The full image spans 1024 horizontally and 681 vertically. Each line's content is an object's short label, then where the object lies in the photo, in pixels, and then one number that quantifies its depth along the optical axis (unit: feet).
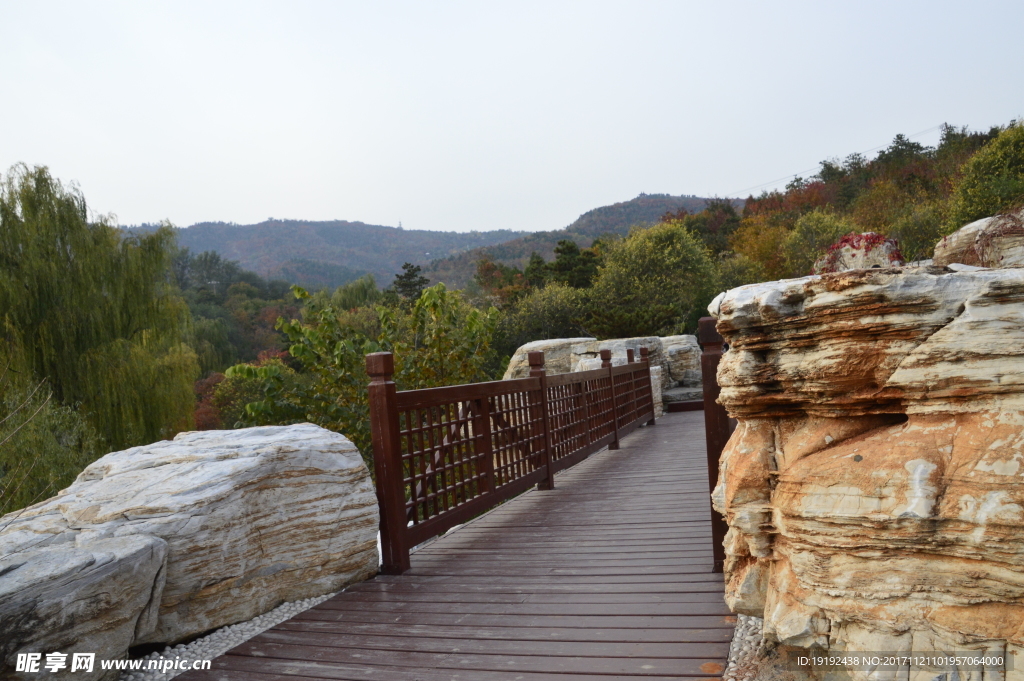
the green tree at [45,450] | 22.88
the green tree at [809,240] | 72.49
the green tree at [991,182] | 49.90
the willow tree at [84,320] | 35.42
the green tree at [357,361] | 26.86
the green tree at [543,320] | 67.67
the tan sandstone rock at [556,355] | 41.18
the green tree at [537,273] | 90.58
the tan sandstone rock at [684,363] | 41.65
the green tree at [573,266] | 85.85
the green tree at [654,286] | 60.59
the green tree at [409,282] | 102.06
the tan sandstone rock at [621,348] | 39.68
